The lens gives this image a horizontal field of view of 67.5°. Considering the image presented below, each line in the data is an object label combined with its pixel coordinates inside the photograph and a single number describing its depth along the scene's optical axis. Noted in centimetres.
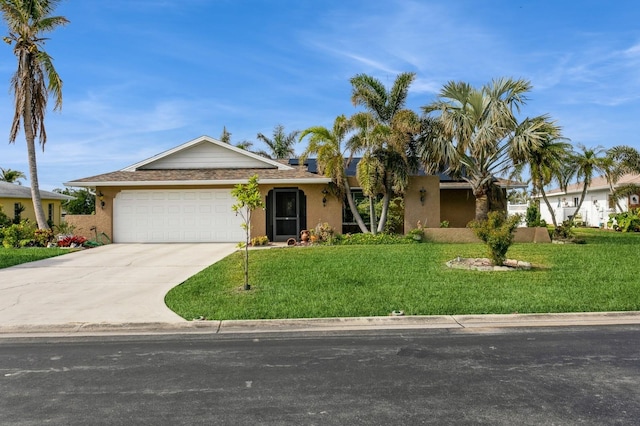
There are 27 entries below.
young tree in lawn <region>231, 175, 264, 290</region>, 932
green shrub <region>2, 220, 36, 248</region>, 1816
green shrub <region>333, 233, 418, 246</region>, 1738
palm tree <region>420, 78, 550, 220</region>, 1745
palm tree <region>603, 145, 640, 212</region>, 2583
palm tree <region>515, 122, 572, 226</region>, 1727
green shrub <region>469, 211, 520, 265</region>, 1122
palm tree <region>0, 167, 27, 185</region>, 4038
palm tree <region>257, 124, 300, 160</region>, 3647
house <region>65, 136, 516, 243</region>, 1906
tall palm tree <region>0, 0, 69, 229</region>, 2033
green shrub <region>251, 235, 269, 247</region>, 1772
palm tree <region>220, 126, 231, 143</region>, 3812
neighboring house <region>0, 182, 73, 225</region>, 2736
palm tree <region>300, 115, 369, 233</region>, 1745
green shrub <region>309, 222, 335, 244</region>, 1781
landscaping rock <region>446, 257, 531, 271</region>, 1150
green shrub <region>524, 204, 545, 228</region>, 2288
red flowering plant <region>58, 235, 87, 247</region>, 1761
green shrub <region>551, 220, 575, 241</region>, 1816
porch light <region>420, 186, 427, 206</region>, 1917
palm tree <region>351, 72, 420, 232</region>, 1717
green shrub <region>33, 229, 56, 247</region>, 1858
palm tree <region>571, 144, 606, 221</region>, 2430
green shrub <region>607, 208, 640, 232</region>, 2562
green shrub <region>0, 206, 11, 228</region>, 2292
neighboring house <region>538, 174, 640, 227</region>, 3084
